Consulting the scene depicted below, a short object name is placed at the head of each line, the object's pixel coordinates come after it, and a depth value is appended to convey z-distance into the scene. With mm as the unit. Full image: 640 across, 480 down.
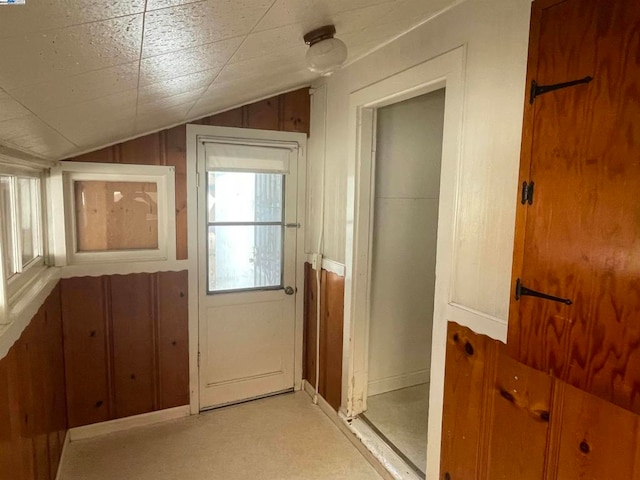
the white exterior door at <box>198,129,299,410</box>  2795
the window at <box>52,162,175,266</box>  2430
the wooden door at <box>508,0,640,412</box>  926
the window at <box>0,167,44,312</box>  1608
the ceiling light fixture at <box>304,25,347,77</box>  1424
